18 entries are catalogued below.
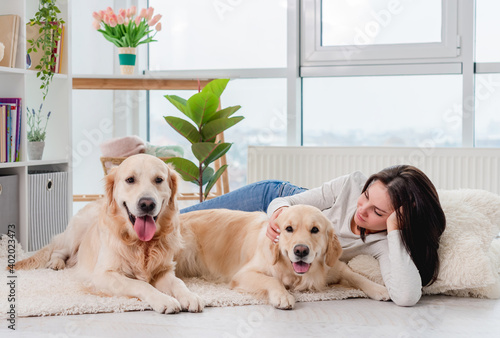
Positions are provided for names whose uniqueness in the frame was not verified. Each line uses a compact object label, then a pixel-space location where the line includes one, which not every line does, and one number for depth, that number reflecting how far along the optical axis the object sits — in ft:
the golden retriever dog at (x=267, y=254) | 7.02
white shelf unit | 11.89
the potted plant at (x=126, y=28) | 13.65
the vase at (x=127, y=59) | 14.19
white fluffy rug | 6.70
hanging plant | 11.30
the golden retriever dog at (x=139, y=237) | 7.07
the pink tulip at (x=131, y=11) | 13.69
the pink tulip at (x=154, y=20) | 13.78
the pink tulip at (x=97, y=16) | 13.65
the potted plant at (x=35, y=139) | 11.59
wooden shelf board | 13.85
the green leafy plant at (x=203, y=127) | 12.52
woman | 7.18
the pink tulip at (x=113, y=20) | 13.51
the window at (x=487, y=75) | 13.46
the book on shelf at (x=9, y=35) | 10.78
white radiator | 12.54
